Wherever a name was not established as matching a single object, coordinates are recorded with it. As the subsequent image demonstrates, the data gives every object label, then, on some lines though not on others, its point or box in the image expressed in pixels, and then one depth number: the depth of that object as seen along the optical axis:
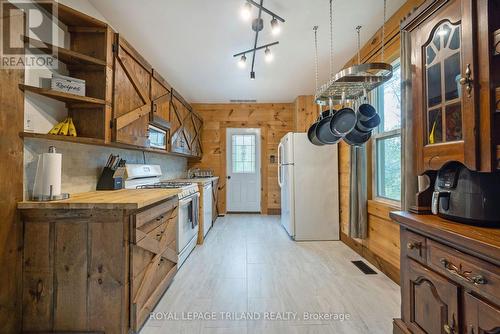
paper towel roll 1.50
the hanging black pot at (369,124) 2.36
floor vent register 2.56
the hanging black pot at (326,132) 2.56
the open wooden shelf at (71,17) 1.59
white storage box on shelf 1.60
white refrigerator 3.66
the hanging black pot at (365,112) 2.30
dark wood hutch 0.94
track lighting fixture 1.94
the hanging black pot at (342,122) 2.40
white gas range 2.60
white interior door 5.70
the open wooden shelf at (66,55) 1.55
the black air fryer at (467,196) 1.06
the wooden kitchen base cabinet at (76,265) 1.44
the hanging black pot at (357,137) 2.47
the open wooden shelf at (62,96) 1.50
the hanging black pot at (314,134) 2.77
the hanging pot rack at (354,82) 1.78
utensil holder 2.22
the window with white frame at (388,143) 2.51
